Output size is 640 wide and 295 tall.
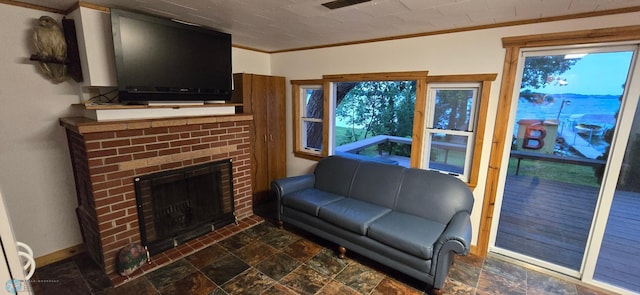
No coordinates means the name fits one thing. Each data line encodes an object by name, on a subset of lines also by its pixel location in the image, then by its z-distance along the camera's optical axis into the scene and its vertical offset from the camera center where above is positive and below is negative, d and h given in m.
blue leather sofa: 2.12 -1.07
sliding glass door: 2.16 -0.52
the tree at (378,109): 5.62 -0.21
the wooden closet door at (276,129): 3.80 -0.45
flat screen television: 2.18 +0.32
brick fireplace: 2.20 -0.62
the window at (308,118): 3.91 -0.29
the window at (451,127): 2.71 -0.27
